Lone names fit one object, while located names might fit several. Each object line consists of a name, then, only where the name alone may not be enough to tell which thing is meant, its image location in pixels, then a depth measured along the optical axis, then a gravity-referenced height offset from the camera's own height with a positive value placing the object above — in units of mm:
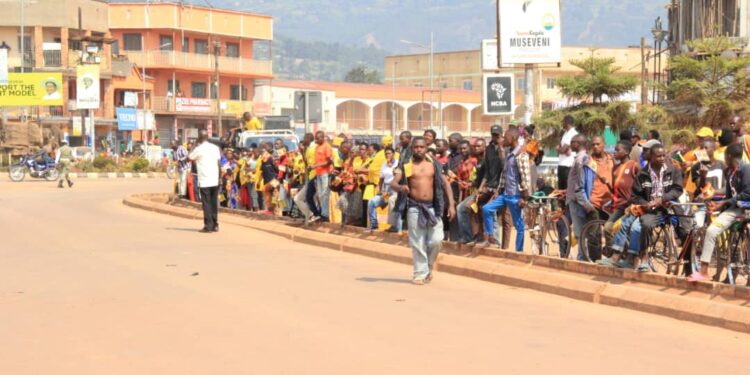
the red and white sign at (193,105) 79625 +1742
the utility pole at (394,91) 91656 +3172
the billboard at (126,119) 70188 +696
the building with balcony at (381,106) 93875 +1996
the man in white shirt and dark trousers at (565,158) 16908 -409
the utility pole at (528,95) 26372 +802
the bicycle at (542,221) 15641 -1209
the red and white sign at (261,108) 87438 +1644
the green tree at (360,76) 186550 +8675
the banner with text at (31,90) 63531 +2197
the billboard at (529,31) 28016 +2334
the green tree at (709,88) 23734 +849
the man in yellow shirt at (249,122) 34312 +248
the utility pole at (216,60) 69112 +4110
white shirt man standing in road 22061 -941
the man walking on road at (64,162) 40375 -1058
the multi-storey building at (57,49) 71438 +5021
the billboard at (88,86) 56281 +2121
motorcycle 45219 -1478
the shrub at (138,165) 54906 -1591
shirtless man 14242 -880
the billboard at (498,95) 29375 +862
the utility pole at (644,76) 46412 +1985
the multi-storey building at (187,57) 79688 +5056
